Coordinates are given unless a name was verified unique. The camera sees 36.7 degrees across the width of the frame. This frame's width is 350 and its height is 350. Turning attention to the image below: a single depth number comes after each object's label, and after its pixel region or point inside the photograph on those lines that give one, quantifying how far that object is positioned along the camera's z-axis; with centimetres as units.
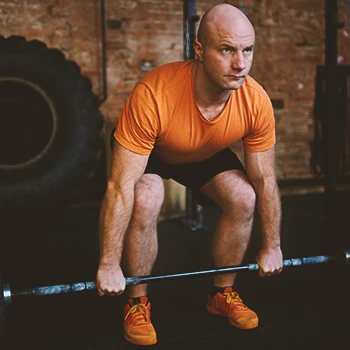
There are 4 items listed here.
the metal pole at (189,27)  306
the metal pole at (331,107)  214
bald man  151
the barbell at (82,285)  149
